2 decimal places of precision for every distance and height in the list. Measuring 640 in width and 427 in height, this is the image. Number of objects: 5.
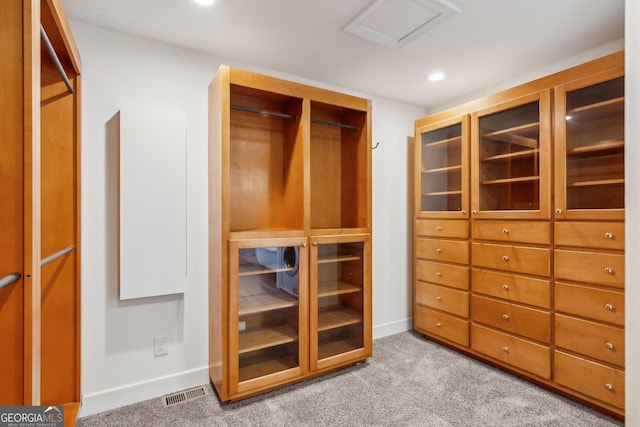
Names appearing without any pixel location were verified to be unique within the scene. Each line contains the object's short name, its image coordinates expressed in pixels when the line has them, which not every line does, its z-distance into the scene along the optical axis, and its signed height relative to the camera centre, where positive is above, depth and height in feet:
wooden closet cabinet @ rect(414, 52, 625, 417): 6.36 -0.43
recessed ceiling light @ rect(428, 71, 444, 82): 8.91 +3.94
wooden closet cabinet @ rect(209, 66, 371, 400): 6.79 -0.47
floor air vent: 6.86 -4.07
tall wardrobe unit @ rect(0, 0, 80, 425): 3.05 +0.10
